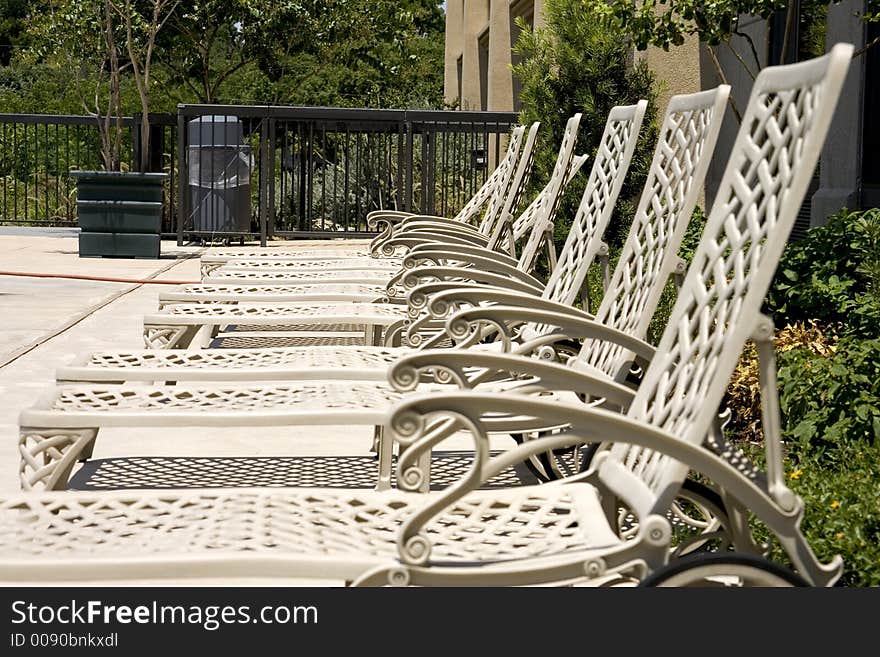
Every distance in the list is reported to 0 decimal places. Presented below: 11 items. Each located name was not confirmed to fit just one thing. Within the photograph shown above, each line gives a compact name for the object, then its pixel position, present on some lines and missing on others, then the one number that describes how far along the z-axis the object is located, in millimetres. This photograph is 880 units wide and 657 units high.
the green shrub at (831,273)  6352
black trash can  18172
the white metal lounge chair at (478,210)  9086
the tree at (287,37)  25672
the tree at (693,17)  7445
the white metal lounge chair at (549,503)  2805
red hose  13367
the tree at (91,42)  16031
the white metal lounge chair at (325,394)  4176
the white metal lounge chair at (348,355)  4855
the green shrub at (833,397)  5000
